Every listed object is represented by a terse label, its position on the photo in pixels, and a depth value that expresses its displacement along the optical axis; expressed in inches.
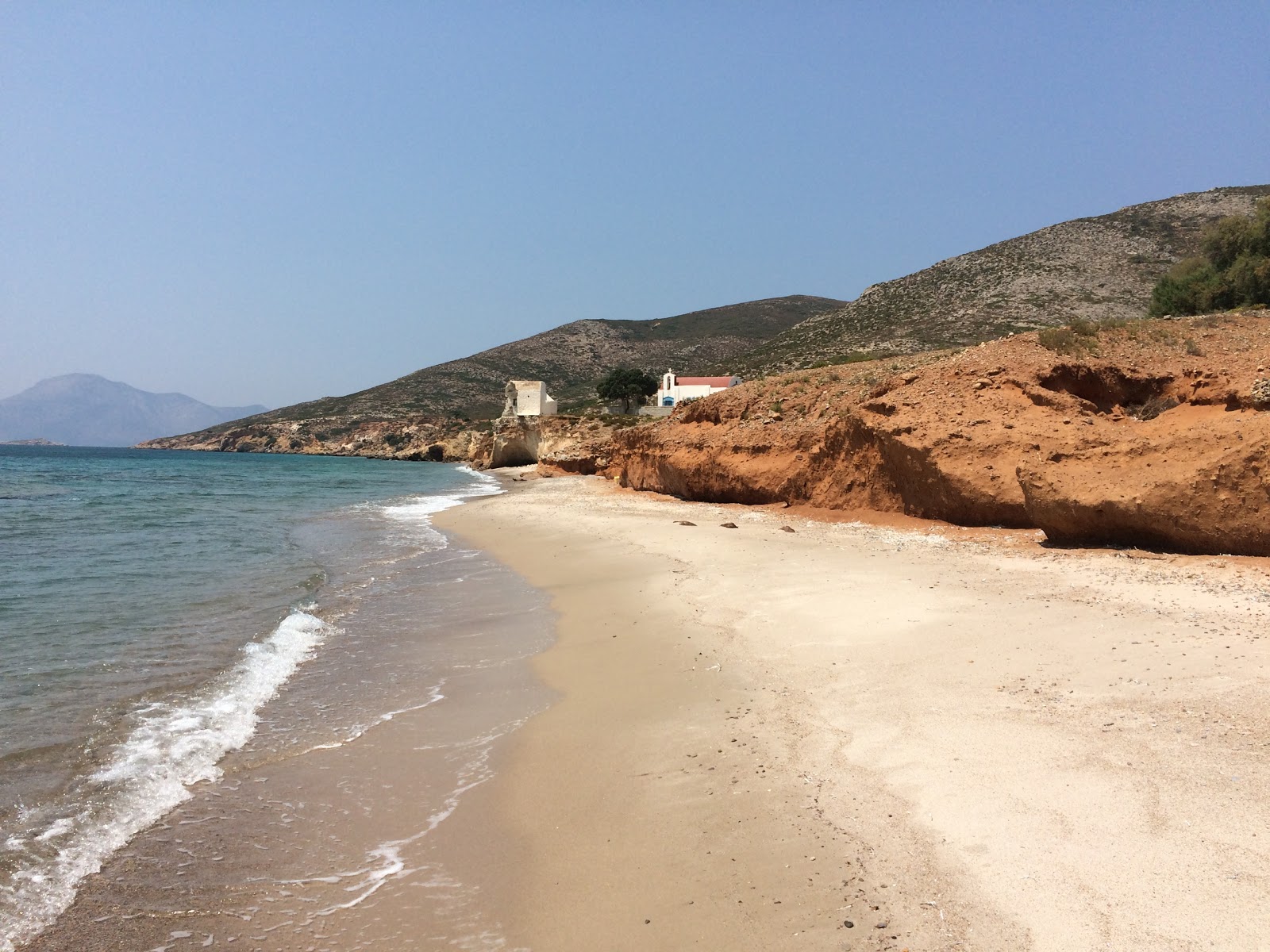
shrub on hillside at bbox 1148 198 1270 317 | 1007.6
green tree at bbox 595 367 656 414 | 2600.9
